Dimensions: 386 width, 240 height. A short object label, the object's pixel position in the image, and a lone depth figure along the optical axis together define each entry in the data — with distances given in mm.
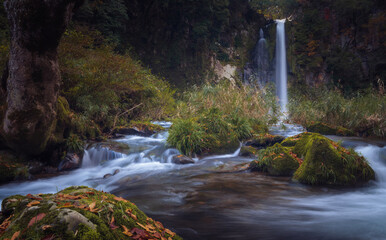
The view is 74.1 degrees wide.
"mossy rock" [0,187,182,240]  1640
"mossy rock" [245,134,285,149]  8062
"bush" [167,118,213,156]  7652
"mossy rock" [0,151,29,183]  5535
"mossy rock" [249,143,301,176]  5703
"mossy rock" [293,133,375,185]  4938
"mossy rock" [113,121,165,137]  9809
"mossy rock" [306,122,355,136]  9641
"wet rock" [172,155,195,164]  7004
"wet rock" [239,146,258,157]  7466
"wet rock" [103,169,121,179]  6145
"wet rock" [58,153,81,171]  6598
